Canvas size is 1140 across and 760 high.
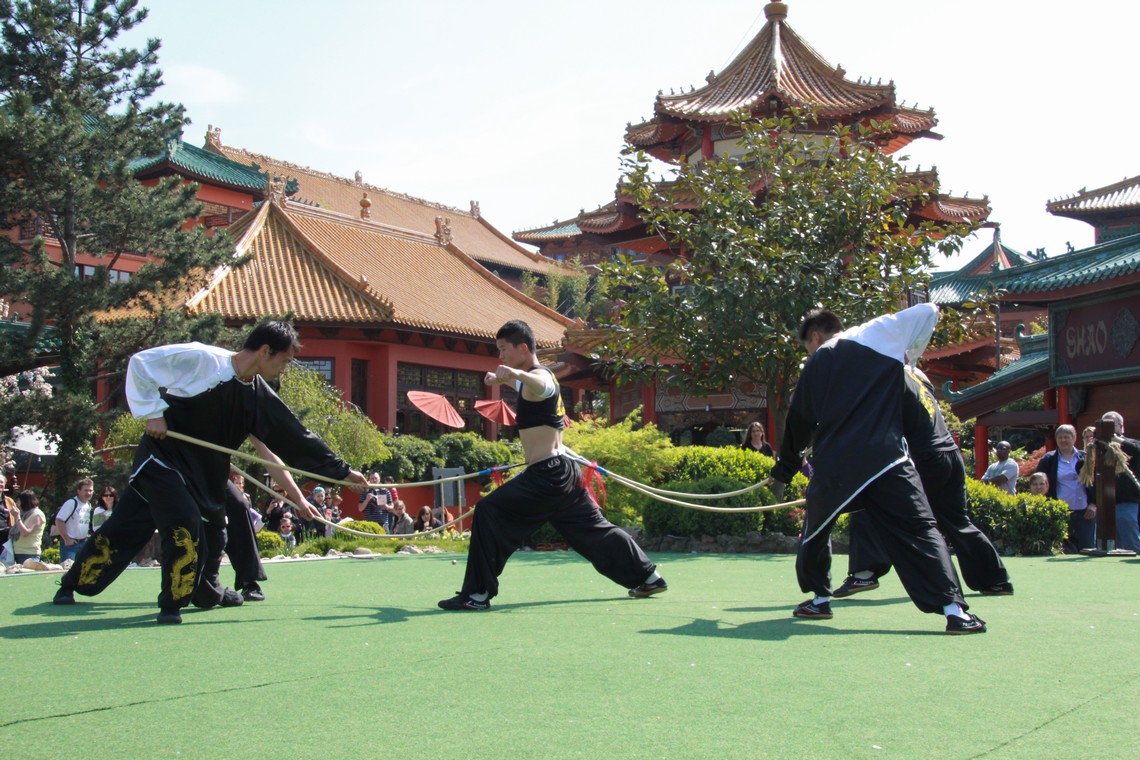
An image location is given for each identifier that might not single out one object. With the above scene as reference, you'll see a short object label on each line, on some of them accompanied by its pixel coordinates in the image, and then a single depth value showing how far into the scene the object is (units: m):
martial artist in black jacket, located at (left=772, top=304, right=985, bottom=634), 5.74
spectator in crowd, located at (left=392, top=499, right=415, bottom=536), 17.34
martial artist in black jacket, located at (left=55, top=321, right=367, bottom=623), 6.26
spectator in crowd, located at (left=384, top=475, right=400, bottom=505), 19.67
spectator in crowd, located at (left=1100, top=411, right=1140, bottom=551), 11.20
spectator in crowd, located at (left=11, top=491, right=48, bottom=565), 12.64
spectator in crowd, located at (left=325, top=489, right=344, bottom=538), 16.21
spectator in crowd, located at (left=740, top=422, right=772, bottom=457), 13.73
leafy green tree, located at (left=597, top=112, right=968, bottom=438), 12.38
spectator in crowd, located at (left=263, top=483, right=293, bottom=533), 15.56
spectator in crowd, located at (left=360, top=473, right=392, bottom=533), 18.62
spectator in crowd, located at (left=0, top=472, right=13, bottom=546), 13.36
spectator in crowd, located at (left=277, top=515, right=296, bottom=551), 14.82
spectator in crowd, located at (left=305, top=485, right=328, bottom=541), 16.00
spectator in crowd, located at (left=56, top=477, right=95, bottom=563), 12.19
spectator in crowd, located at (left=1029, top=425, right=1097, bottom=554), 11.81
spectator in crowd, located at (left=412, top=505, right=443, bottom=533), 19.40
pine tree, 15.17
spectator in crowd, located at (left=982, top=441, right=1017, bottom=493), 13.18
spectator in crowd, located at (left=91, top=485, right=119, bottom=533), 12.91
